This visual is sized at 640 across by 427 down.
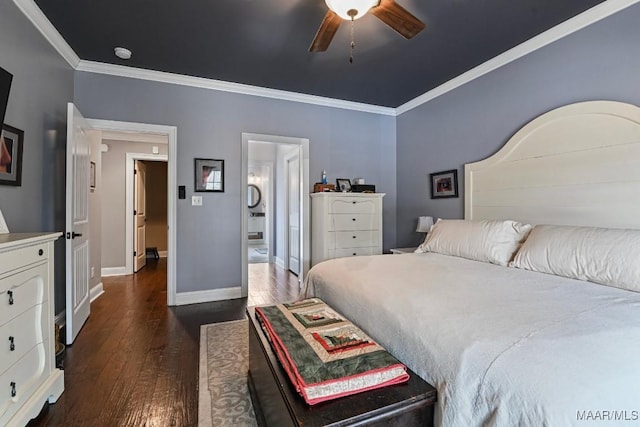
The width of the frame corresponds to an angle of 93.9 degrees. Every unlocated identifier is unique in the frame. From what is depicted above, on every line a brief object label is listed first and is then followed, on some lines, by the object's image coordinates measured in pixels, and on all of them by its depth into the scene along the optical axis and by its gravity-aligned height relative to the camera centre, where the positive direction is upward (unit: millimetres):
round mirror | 9062 +564
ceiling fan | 1790 +1255
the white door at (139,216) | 5039 -32
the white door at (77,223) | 2404 -73
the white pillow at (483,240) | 2260 -204
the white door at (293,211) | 5012 +62
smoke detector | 2765 +1530
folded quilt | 1008 -546
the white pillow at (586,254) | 1578 -236
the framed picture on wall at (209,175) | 3504 +467
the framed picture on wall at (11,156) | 1929 +394
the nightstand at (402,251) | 3519 -433
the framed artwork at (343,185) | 4086 +408
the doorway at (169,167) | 3189 +535
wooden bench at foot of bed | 922 -623
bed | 836 -383
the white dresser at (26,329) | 1321 -571
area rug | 1598 -1068
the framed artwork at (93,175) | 3553 +474
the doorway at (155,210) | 6717 +99
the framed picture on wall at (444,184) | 3500 +371
